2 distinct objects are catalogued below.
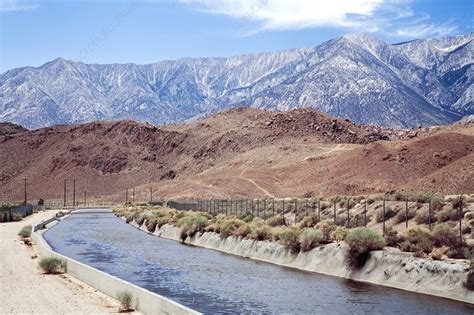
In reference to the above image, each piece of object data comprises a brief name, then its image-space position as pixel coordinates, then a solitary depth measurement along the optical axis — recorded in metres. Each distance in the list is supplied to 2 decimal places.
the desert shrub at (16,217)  92.28
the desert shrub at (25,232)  61.42
